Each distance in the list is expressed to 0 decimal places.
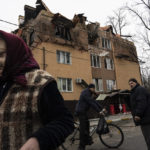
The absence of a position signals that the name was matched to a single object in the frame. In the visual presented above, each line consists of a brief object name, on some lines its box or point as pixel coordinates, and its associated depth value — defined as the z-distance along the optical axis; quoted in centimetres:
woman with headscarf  116
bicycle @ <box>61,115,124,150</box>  539
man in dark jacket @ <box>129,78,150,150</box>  353
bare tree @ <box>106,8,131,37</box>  3476
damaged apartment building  1688
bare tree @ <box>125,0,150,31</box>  2175
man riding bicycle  522
